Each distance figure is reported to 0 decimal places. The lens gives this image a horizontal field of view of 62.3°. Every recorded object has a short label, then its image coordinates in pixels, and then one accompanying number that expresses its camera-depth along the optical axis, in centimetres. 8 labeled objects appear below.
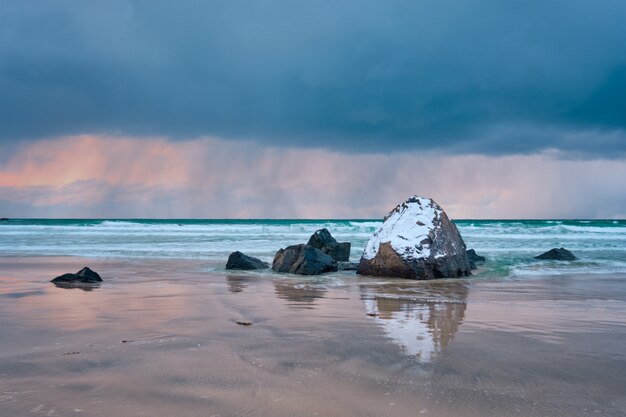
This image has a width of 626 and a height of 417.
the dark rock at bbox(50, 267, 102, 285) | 815
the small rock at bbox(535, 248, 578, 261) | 1311
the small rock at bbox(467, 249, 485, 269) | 1195
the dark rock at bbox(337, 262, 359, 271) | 1089
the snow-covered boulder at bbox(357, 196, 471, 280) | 952
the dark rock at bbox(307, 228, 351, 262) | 1277
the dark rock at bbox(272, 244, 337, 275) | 1002
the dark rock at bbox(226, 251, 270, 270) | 1073
